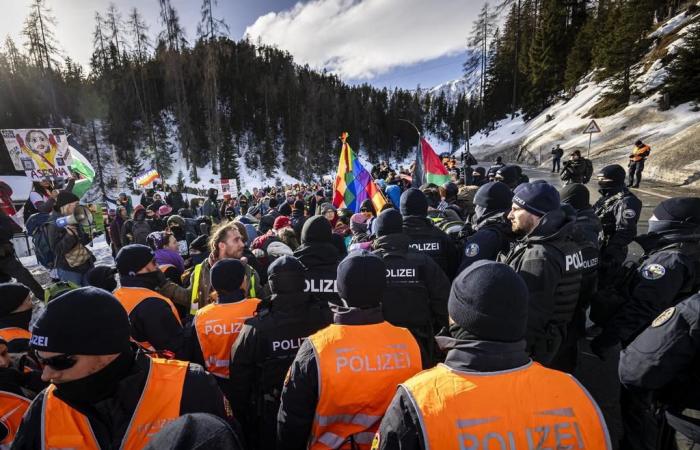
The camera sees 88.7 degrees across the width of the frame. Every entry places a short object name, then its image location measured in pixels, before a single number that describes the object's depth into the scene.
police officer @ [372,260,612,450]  1.28
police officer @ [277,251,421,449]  1.90
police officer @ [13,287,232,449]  1.39
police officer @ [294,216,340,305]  3.25
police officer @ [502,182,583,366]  2.62
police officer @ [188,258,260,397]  2.79
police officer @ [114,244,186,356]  2.69
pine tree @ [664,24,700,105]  18.97
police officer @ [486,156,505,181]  9.64
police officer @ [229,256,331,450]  2.52
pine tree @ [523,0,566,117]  40.19
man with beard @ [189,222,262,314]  3.68
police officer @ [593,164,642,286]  4.76
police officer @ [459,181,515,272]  3.56
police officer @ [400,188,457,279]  4.14
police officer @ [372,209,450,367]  3.42
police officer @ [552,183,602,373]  3.07
